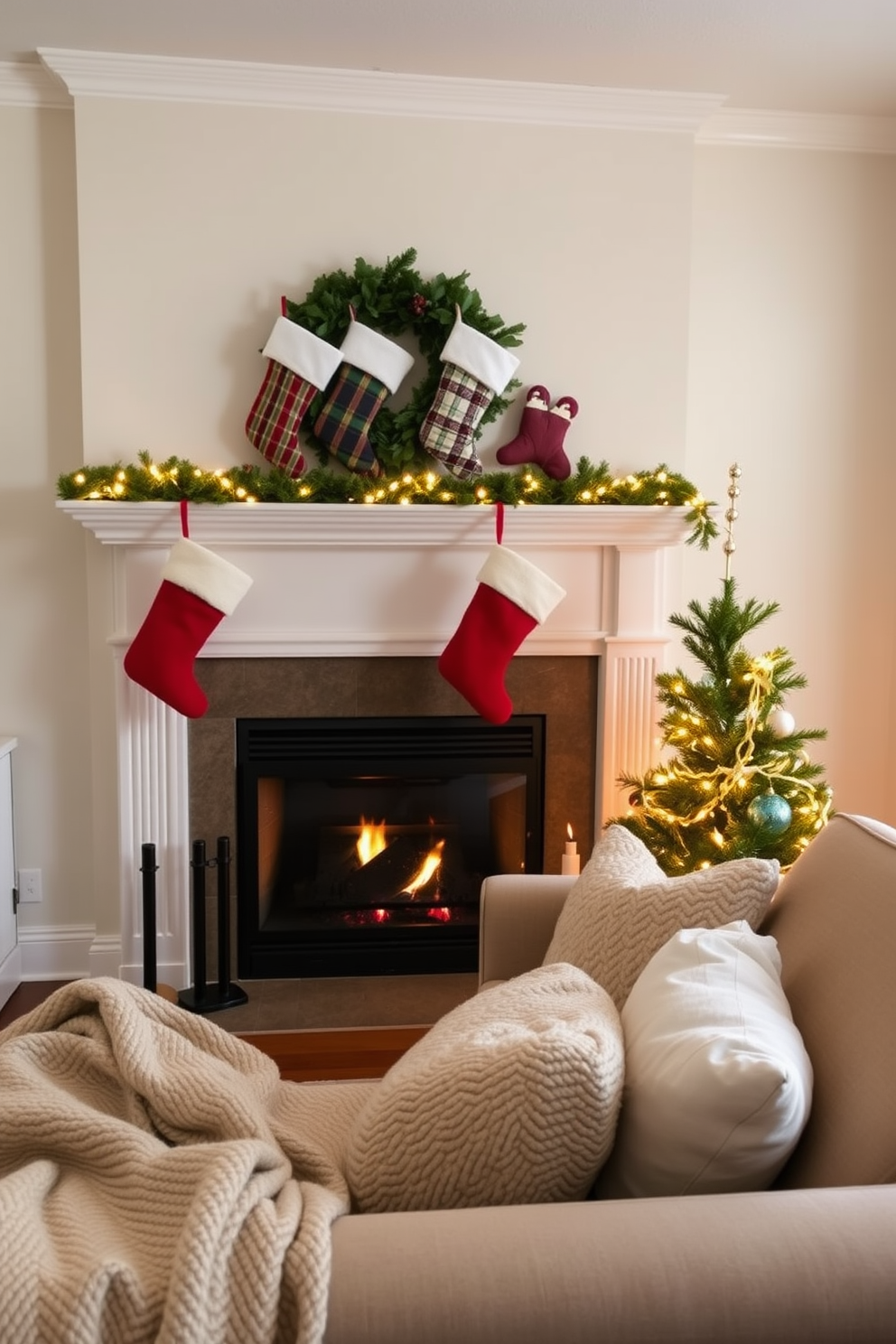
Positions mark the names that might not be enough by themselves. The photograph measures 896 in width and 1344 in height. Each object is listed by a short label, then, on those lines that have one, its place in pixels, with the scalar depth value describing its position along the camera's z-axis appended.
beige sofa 0.92
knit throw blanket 0.92
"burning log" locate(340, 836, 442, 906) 3.31
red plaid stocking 2.89
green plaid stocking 2.94
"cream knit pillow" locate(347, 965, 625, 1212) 1.08
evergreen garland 2.89
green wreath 2.96
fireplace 3.00
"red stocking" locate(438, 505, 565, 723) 2.91
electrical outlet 3.23
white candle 2.94
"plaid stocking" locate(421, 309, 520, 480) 2.92
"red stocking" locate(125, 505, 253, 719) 2.83
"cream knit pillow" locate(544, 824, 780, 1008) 1.56
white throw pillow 1.09
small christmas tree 2.68
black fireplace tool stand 2.92
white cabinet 3.07
